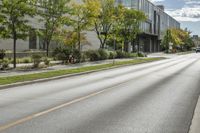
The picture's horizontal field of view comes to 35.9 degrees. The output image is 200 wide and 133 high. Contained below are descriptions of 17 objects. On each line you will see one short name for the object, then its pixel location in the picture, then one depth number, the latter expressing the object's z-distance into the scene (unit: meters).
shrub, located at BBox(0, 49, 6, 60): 26.64
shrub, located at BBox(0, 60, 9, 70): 21.67
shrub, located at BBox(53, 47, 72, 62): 29.70
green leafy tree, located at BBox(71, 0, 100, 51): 36.37
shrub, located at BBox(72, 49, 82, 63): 30.78
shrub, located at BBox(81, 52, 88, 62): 32.82
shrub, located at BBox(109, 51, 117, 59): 40.74
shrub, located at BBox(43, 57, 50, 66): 25.58
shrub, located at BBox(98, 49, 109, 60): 37.63
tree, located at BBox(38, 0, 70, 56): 31.57
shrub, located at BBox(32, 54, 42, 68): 23.85
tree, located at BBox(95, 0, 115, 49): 41.84
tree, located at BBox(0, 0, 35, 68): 22.17
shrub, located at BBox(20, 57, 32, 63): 28.09
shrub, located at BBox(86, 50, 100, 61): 35.27
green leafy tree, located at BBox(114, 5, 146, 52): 48.38
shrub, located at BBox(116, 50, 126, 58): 44.47
